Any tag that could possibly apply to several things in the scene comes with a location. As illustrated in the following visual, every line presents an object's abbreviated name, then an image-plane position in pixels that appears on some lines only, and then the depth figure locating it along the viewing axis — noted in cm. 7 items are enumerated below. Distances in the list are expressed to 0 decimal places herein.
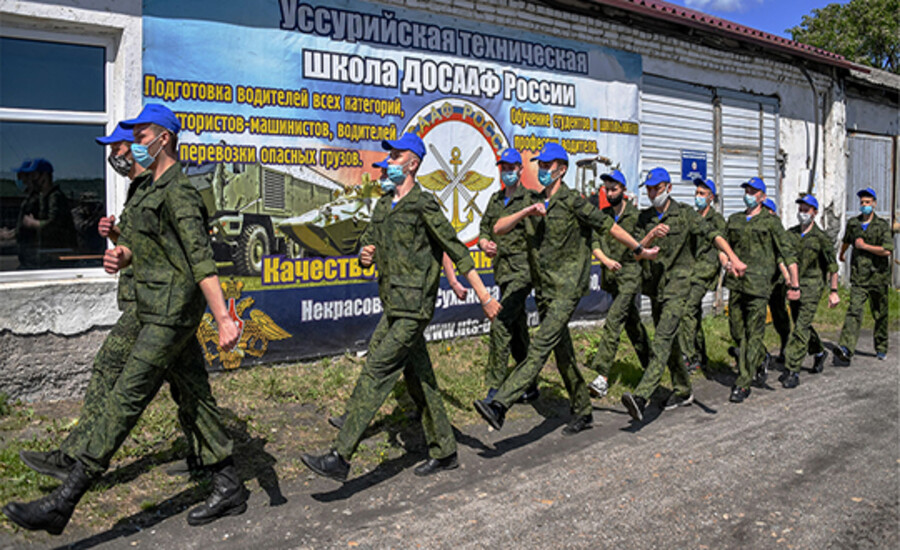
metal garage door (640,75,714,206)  1143
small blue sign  1208
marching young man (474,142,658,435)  577
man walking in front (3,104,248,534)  393
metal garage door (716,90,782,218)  1298
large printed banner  691
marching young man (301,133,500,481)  492
